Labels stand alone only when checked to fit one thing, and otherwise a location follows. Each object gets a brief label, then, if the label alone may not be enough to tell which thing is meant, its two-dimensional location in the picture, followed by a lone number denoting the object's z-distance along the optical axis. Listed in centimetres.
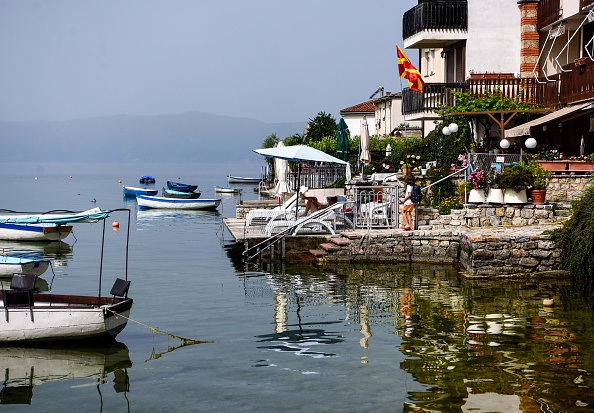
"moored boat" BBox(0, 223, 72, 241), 3581
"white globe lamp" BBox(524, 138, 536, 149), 2800
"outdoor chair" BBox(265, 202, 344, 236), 2625
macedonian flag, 3484
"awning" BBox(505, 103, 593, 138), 2680
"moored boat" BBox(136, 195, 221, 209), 5994
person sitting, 2848
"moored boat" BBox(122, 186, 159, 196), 8097
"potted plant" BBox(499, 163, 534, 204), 2433
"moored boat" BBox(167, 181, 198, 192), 8181
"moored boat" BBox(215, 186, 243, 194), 8975
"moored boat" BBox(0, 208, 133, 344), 1556
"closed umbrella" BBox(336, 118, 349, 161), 3662
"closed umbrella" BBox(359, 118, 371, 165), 3409
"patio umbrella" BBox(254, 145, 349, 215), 2758
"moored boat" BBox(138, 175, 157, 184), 13525
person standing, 2491
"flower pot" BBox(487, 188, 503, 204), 2478
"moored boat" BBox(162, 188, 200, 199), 7457
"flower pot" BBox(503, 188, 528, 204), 2462
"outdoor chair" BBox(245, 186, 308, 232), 2761
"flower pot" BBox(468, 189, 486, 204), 2517
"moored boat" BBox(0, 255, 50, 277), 2434
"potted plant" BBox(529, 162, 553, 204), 2466
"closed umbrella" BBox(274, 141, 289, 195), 3544
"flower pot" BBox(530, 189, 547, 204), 2462
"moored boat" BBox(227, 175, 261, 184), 11805
